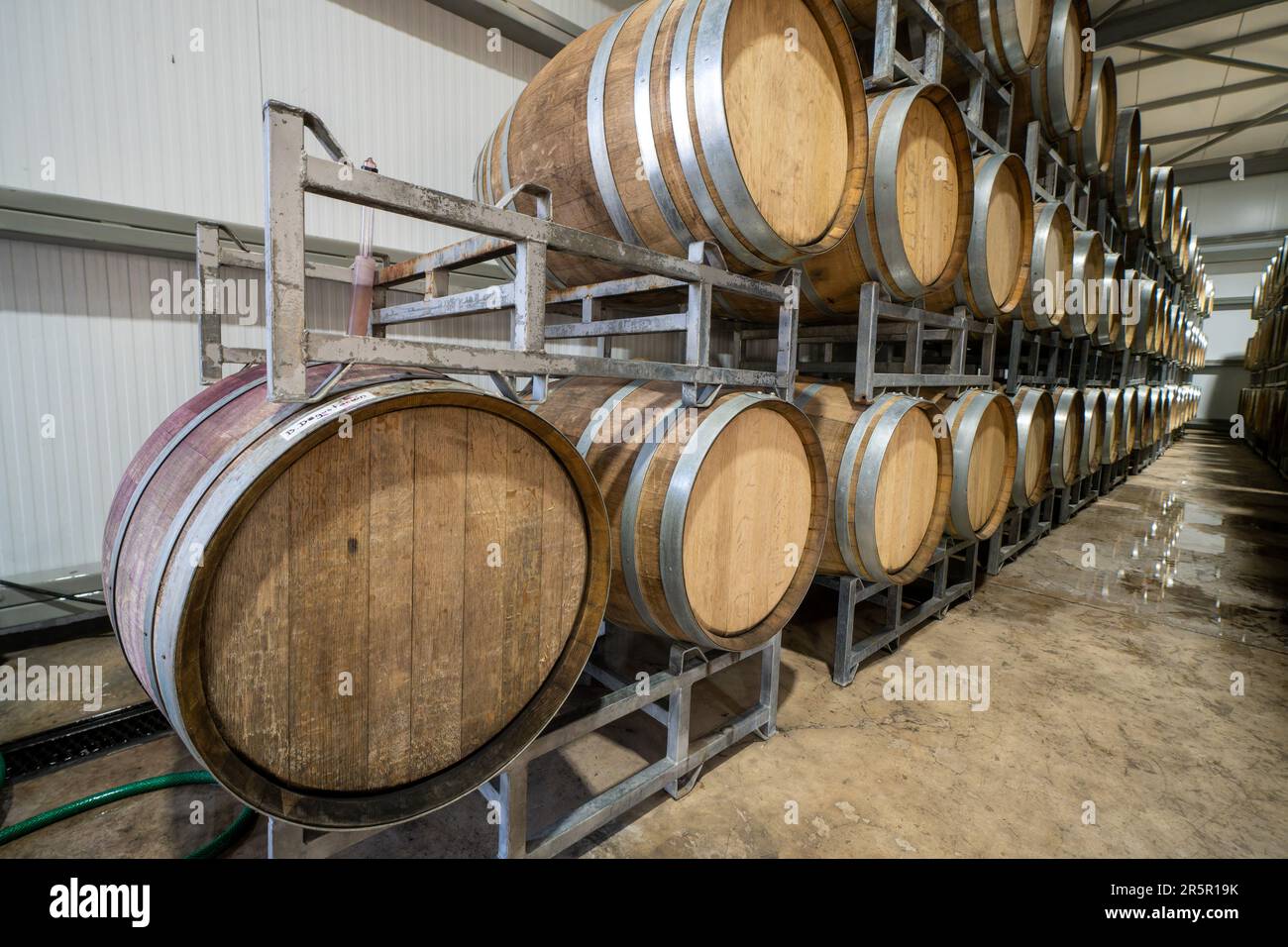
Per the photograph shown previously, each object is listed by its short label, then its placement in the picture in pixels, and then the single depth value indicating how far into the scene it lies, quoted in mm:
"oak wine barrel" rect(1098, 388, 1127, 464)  6683
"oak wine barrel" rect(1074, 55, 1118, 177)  5193
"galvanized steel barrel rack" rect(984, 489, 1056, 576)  4676
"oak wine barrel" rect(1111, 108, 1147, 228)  6289
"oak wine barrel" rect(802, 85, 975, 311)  2555
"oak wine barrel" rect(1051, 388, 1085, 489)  5145
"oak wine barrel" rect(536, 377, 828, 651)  1808
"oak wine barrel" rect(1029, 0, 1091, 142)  4277
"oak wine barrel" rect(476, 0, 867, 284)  1689
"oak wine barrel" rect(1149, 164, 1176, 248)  7797
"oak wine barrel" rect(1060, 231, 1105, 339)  5098
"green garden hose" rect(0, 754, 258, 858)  1771
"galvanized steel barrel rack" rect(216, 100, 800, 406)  1067
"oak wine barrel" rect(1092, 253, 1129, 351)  5852
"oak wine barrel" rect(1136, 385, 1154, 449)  8297
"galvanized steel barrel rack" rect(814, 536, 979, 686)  2943
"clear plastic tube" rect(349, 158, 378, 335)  1812
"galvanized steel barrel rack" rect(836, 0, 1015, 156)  2674
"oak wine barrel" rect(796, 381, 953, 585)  2648
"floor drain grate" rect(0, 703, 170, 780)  2141
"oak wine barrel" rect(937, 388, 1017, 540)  3412
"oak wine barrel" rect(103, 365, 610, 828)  1042
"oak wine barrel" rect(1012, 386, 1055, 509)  4238
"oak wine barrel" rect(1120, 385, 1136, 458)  7438
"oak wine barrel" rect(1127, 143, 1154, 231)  7094
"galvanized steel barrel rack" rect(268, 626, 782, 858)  1589
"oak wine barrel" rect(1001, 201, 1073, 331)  4168
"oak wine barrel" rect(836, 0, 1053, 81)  3514
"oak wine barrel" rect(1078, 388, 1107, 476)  5918
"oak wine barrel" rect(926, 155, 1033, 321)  3270
